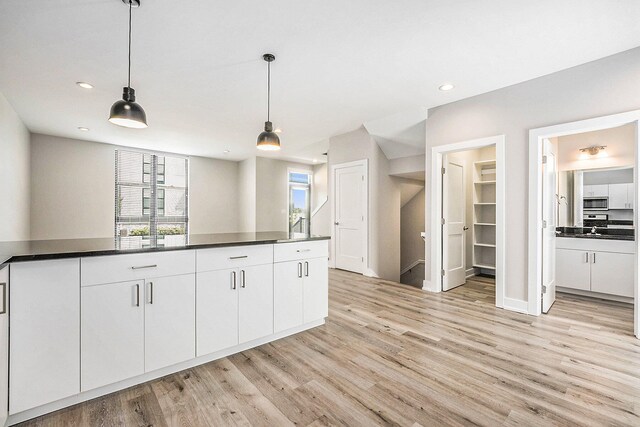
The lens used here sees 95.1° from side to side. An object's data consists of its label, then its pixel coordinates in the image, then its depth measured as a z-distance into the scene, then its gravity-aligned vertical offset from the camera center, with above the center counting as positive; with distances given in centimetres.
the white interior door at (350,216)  542 -2
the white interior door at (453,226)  429 -16
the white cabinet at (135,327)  174 -73
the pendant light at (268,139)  297 +77
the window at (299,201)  880 +43
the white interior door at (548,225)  336 -11
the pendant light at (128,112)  202 +72
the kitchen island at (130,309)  158 -63
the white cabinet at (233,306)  218 -73
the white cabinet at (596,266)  360 -66
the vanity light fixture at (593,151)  414 +94
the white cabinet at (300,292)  263 -73
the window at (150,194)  675 +51
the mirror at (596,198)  403 +27
